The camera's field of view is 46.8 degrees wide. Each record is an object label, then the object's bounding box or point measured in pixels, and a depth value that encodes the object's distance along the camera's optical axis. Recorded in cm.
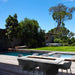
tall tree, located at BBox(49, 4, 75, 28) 2080
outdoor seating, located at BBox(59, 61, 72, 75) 264
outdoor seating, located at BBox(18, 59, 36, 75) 277
